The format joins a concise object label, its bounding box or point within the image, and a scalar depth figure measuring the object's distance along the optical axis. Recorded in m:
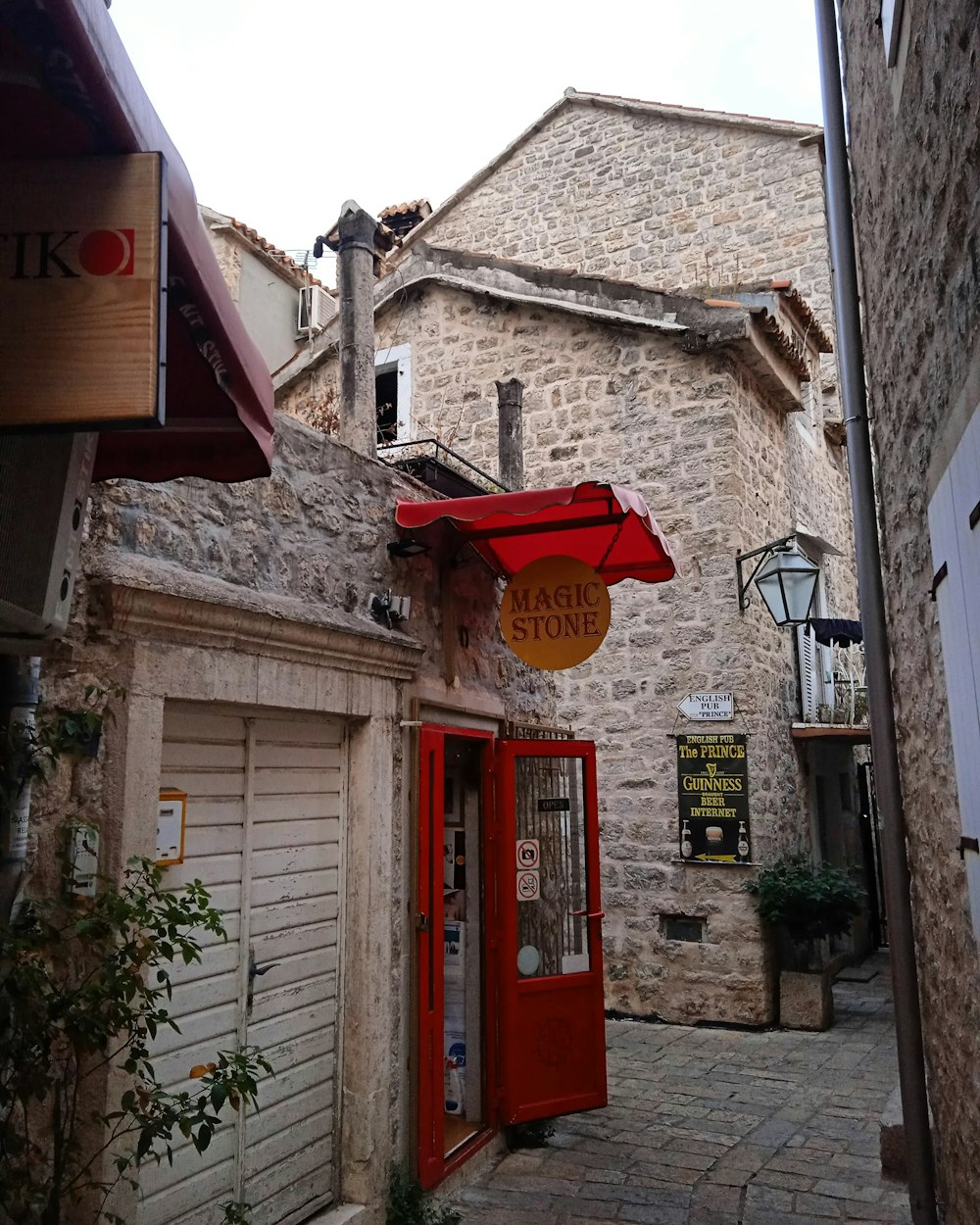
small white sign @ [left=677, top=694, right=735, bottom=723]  8.76
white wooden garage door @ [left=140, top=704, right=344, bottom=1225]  3.53
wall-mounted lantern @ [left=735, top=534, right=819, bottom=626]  7.75
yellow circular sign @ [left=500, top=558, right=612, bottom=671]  5.06
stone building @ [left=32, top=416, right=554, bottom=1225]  3.18
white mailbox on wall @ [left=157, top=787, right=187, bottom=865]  3.37
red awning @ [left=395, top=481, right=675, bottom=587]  4.51
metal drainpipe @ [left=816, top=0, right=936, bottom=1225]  3.76
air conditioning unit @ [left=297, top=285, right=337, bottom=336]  13.82
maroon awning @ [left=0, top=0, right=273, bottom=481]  1.64
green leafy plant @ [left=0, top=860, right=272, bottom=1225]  2.37
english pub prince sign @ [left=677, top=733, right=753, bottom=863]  8.57
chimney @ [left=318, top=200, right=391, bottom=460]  5.08
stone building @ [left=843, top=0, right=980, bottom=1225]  2.19
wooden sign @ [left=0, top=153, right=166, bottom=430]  1.82
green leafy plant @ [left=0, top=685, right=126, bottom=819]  2.63
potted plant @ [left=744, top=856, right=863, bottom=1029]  8.16
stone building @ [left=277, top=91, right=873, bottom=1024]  8.79
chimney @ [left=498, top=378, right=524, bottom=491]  6.98
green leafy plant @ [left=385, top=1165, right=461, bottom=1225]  4.32
